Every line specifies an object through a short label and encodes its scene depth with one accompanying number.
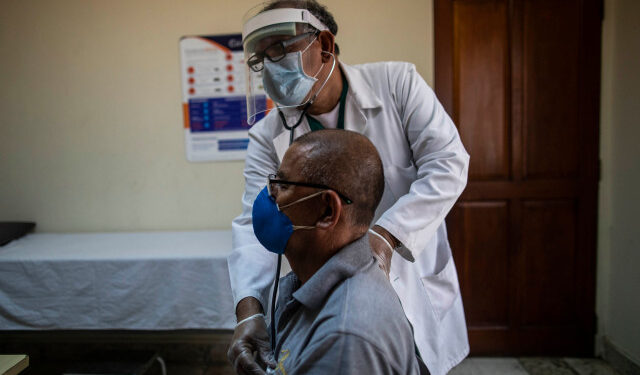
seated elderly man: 0.66
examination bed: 1.89
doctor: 1.02
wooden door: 2.26
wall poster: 2.37
